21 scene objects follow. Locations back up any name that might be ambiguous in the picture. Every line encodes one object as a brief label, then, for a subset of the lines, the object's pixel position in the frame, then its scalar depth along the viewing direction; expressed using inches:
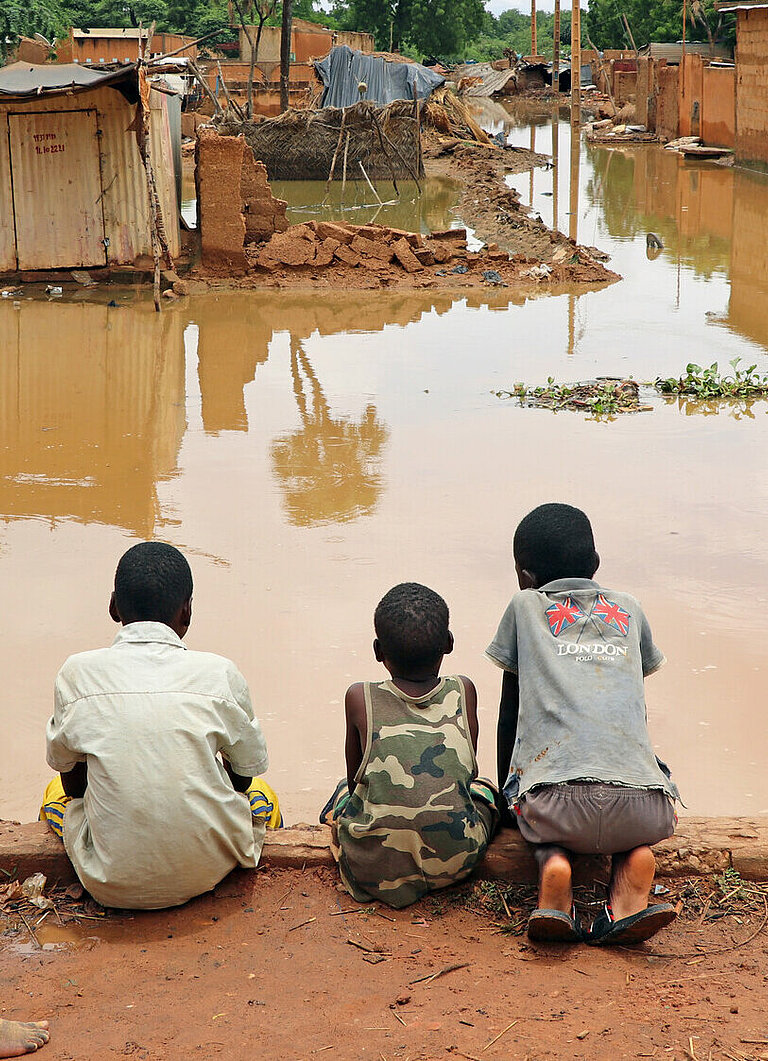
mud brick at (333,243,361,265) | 515.5
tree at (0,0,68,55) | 1060.5
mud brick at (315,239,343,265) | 513.7
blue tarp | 1055.6
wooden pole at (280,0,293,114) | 882.8
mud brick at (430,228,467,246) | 552.1
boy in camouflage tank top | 101.6
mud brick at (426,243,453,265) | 524.1
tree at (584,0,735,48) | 1558.8
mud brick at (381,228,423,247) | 527.5
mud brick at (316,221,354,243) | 521.0
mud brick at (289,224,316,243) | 523.2
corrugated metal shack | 466.9
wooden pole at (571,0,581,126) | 1235.2
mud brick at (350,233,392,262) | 520.1
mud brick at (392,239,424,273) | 515.8
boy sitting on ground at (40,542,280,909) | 98.0
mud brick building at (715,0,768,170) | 871.5
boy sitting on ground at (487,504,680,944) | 96.3
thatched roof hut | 807.1
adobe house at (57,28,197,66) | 1370.6
